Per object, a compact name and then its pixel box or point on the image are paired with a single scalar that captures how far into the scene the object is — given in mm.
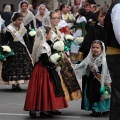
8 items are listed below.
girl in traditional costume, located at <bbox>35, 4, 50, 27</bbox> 21824
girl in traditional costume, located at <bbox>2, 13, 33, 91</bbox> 16267
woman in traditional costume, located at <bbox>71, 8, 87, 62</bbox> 23725
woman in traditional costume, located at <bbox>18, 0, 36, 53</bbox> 17979
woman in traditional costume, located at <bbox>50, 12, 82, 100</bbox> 12676
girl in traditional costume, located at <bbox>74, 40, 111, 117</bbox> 12380
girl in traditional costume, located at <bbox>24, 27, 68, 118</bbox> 12074
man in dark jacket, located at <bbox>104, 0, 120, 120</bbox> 8741
